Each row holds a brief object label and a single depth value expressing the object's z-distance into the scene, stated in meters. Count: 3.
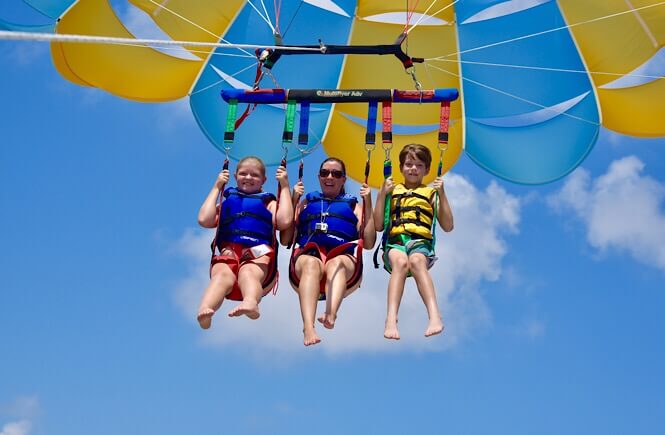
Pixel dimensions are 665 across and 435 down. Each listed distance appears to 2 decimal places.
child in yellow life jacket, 5.35
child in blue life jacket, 5.38
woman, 5.34
